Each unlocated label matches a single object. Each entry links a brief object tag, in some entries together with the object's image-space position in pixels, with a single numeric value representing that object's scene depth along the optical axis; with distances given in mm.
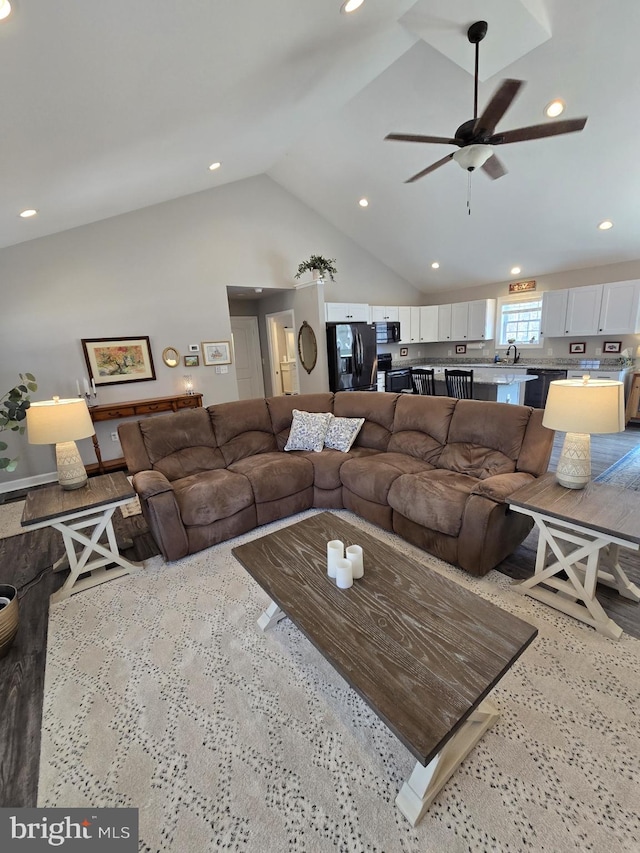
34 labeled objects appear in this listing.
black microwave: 6609
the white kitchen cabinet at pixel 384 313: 6609
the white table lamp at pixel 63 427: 2258
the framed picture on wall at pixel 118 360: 4410
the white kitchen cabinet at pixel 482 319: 6695
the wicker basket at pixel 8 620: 1818
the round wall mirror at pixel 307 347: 5832
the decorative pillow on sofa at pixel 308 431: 3453
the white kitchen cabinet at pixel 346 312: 5703
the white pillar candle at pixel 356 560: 1607
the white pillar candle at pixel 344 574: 1562
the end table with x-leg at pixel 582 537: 1724
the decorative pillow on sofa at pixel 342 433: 3420
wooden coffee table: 1062
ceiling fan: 2254
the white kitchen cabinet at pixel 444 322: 7336
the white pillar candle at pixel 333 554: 1625
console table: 4279
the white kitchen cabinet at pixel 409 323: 7090
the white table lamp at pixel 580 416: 1893
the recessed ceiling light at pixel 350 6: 2119
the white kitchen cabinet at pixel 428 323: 7434
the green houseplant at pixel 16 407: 2189
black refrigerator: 5586
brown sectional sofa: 2311
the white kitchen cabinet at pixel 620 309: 5094
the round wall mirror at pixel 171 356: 4891
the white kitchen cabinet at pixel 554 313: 5793
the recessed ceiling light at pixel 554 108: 3246
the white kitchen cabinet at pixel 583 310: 5441
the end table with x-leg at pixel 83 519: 2193
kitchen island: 4793
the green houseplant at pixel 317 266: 5387
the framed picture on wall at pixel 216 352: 5227
